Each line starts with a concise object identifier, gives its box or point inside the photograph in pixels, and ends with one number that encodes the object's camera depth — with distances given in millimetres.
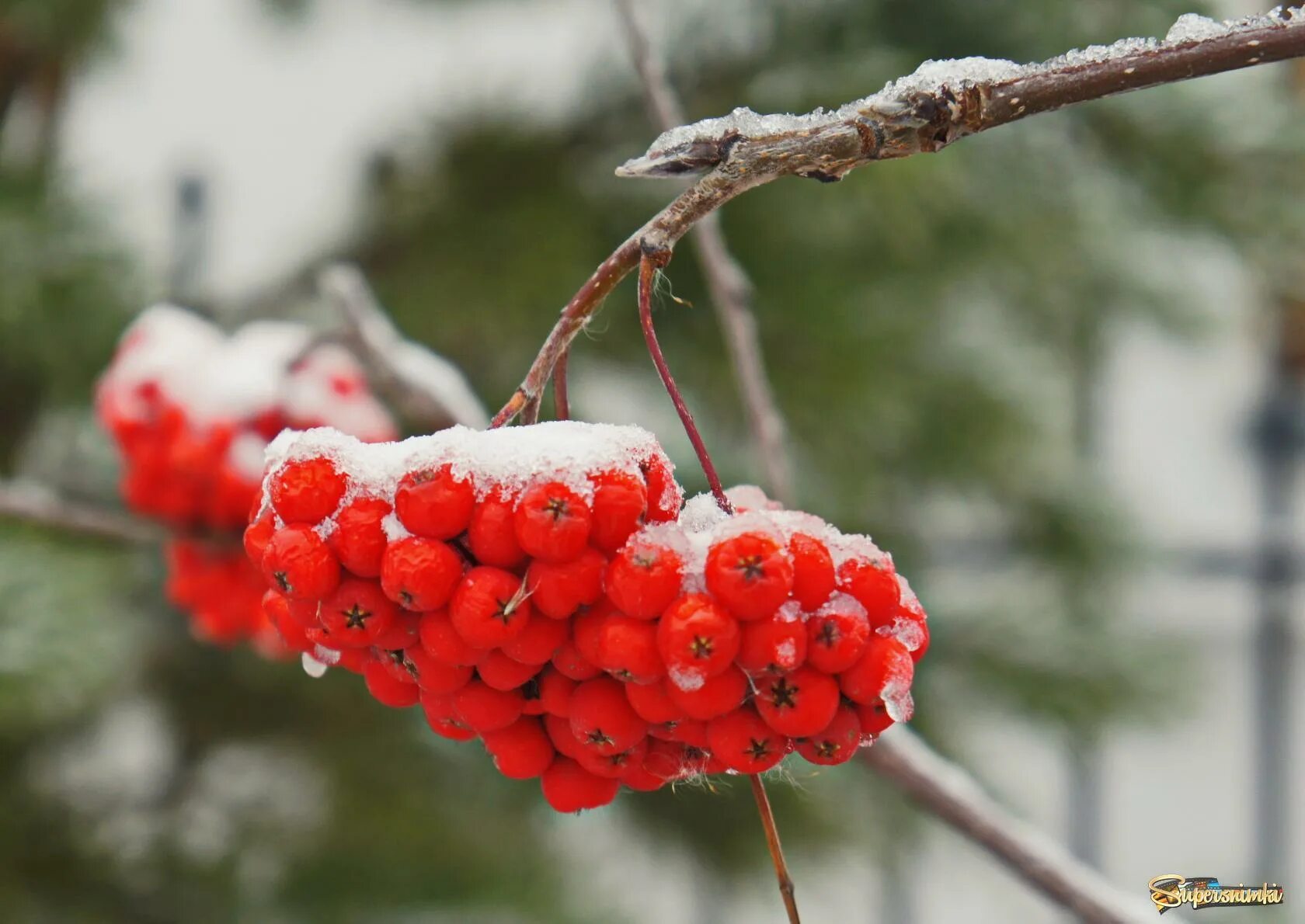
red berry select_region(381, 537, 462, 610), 717
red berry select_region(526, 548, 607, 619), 717
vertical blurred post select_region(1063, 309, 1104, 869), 2678
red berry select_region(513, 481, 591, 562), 715
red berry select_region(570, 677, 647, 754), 720
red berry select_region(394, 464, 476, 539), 720
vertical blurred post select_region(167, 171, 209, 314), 2216
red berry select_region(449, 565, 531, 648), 714
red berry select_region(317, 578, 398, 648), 722
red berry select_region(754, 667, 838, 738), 717
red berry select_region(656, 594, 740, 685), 712
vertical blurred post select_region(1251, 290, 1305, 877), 3122
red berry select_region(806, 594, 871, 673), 717
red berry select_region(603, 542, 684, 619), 714
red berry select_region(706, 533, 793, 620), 714
